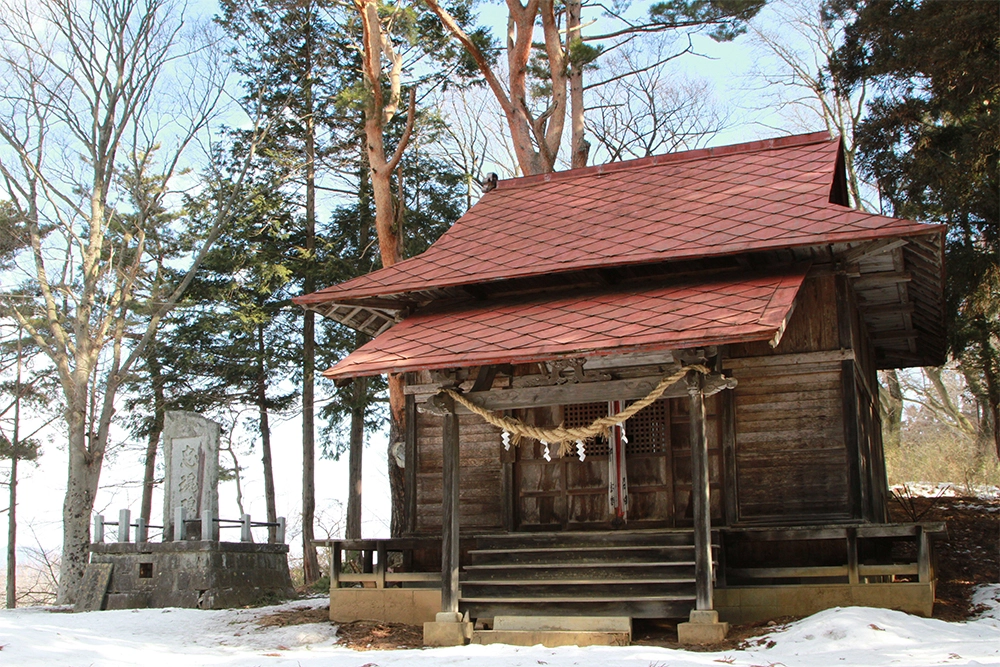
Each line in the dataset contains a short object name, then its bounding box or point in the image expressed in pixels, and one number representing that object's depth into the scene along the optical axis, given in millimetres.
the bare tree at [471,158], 25225
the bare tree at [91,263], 19453
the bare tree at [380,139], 18000
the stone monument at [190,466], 14656
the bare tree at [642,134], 25625
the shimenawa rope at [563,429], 9070
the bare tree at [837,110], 22844
